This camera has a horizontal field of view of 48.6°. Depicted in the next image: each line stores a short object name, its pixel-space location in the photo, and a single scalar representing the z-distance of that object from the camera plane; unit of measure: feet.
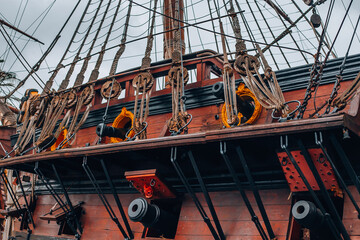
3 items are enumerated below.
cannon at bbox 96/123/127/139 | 18.99
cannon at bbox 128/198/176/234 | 15.94
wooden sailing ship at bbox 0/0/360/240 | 13.52
